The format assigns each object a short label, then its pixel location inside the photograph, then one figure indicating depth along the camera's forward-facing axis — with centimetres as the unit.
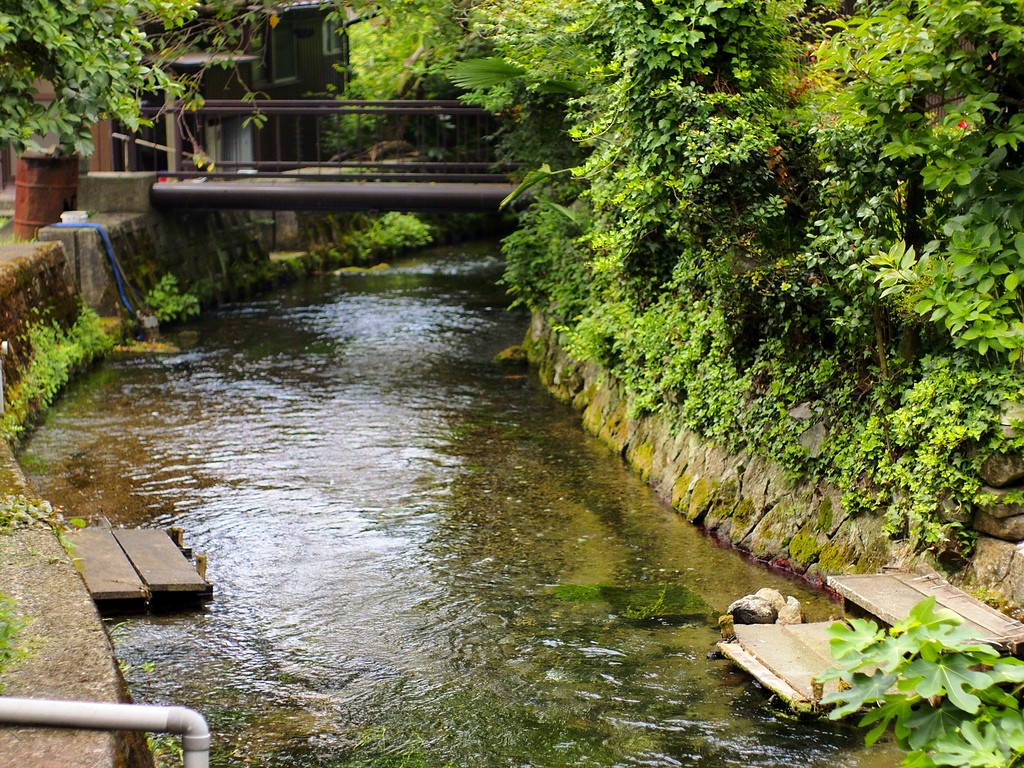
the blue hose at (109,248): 1925
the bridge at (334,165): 2016
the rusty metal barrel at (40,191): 1934
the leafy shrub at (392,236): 2928
